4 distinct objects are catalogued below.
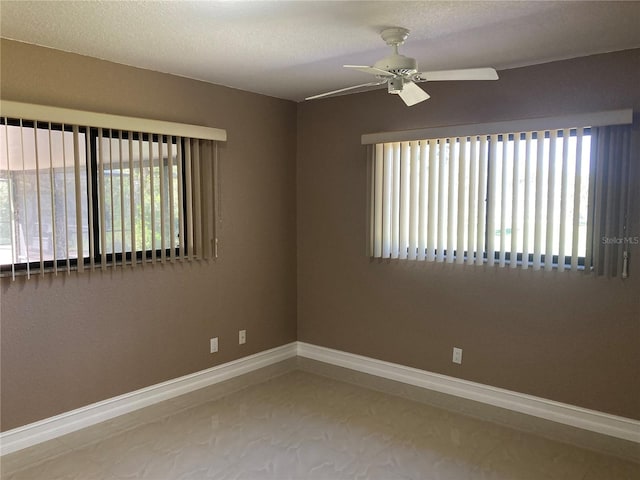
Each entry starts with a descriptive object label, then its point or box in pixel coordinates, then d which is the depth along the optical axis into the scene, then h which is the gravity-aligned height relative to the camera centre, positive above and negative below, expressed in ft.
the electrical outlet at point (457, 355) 11.57 -3.50
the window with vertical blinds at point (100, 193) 8.81 +0.34
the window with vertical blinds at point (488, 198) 9.80 +0.24
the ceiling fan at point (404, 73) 7.29 +2.09
